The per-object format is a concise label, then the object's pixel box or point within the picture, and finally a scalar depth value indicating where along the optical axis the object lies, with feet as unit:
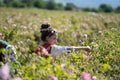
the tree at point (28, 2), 284.61
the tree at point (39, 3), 302.45
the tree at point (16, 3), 276.80
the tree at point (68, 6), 311.68
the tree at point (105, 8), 306.45
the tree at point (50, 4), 318.65
